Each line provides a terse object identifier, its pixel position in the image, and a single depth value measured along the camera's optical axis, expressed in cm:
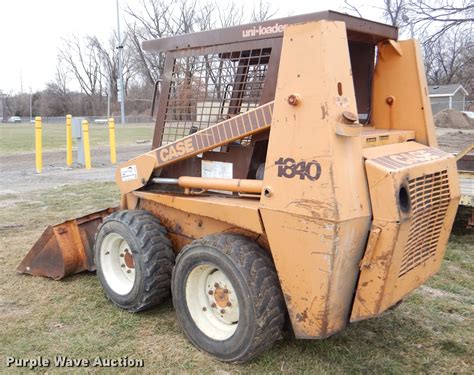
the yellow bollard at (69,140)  1342
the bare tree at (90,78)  7512
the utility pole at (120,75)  3273
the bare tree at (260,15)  3680
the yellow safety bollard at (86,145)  1322
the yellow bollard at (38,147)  1219
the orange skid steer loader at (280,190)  286
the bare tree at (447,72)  3900
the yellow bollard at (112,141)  1459
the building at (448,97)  4053
